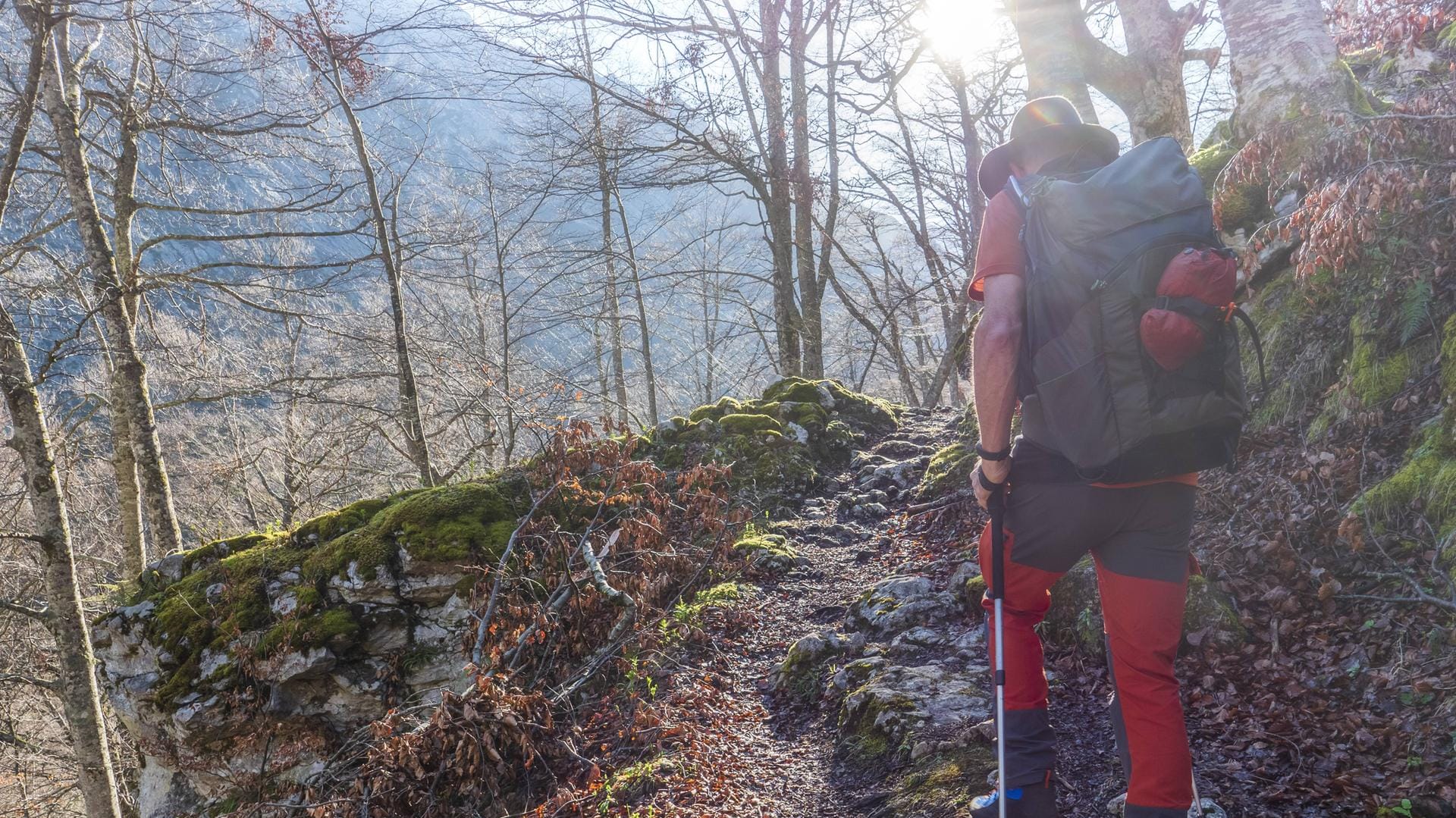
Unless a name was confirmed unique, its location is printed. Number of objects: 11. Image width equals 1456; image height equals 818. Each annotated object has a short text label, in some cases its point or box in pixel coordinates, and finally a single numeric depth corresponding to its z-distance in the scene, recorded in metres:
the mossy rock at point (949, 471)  6.53
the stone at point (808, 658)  4.36
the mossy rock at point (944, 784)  2.78
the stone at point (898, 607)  4.49
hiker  1.94
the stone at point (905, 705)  3.39
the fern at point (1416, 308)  3.64
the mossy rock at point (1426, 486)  3.03
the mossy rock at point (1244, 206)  5.19
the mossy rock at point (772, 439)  7.82
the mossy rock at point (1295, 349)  4.13
